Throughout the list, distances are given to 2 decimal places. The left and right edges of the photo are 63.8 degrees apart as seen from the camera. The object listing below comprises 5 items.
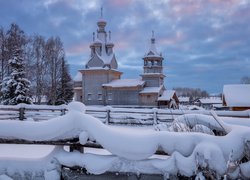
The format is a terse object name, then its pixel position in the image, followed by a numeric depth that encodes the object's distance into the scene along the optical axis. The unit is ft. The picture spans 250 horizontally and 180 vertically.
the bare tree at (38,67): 89.26
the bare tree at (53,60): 94.26
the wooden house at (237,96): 48.80
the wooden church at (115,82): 89.06
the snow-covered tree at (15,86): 58.76
